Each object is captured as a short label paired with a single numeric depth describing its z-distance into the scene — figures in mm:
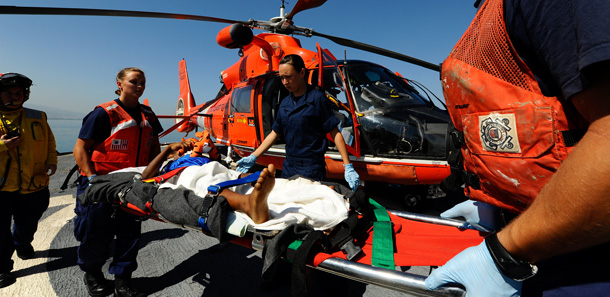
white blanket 1649
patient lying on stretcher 1625
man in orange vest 577
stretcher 1068
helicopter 3529
